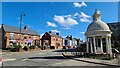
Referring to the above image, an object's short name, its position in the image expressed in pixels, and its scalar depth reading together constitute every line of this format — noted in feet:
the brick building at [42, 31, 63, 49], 123.78
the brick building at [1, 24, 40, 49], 81.89
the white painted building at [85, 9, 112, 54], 38.39
